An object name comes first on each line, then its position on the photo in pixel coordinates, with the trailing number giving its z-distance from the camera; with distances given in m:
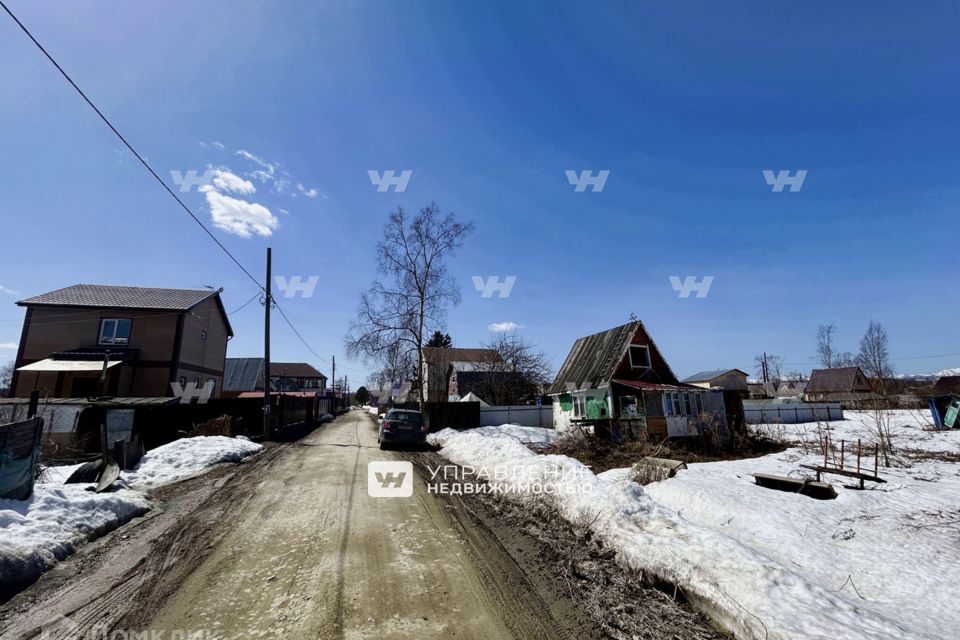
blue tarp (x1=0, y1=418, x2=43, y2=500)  5.57
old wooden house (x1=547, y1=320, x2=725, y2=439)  18.77
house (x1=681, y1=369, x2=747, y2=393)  59.88
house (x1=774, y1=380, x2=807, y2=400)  76.72
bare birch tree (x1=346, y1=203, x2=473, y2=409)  23.27
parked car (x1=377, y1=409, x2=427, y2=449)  15.43
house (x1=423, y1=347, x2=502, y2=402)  37.72
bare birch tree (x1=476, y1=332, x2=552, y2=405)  34.38
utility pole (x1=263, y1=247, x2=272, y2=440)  18.53
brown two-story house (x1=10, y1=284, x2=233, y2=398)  23.20
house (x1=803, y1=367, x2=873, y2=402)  53.27
